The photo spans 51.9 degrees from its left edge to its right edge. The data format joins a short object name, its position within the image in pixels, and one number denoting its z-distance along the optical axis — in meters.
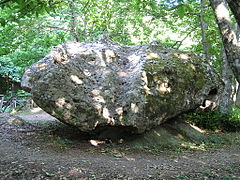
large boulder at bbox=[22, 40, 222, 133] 6.57
